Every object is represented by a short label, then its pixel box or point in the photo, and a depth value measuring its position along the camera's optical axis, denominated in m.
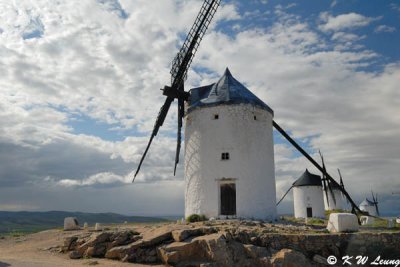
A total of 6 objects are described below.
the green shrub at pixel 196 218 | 20.77
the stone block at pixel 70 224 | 23.51
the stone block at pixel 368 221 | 23.82
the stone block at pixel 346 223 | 15.72
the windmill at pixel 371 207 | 70.00
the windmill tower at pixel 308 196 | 42.94
